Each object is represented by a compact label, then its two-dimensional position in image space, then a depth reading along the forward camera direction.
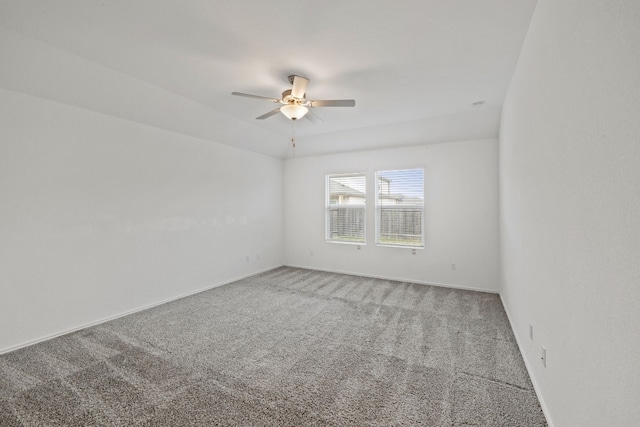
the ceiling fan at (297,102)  2.81
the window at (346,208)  5.62
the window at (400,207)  5.05
